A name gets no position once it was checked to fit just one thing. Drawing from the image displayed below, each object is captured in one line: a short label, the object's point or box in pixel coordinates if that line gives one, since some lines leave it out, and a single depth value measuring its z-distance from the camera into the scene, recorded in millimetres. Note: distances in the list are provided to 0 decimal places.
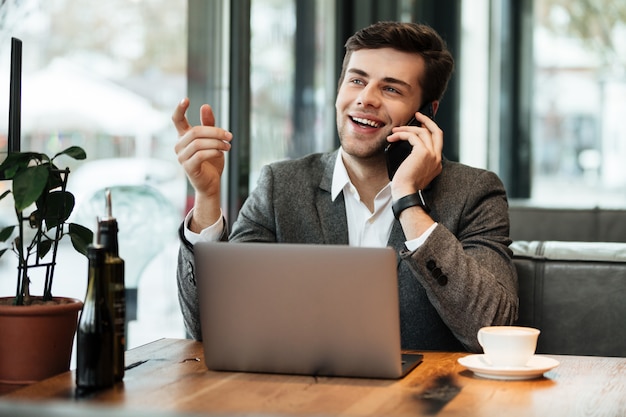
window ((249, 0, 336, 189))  4072
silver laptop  2199
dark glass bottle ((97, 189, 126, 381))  2211
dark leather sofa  2901
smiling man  2618
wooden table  2062
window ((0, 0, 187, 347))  2957
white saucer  2256
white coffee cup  2286
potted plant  2317
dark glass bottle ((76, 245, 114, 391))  2172
